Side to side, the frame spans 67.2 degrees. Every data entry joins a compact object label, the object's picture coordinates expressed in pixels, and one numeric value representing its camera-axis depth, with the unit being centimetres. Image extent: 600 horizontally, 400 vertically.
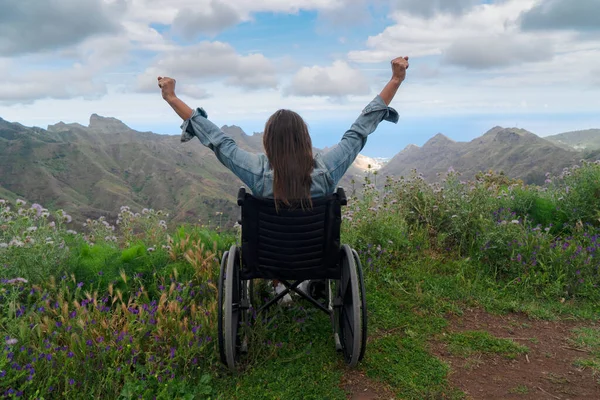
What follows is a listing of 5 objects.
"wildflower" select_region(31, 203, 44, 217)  448
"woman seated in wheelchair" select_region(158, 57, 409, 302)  295
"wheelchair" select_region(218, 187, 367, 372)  298
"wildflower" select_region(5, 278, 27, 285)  336
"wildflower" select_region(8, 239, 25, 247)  382
